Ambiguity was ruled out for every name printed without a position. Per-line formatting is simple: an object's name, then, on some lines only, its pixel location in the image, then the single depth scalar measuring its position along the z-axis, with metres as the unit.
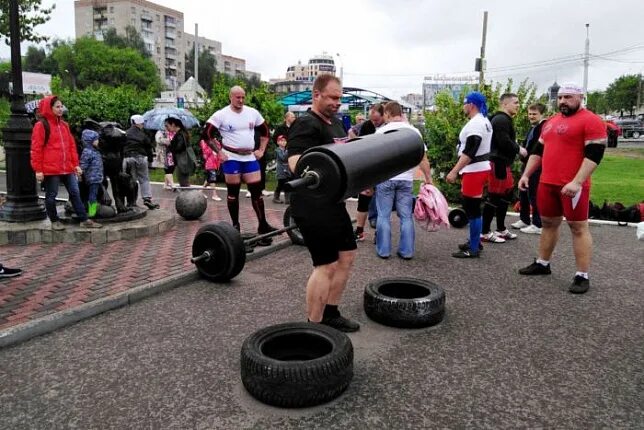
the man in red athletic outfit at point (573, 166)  4.76
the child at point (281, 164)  11.00
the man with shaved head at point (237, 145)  6.65
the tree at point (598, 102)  84.04
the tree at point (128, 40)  84.62
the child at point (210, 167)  12.29
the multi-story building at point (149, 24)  100.12
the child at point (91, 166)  7.37
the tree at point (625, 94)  73.56
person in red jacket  6.57
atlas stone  8.60
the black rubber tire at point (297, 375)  2.86
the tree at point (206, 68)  91.38
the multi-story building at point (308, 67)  140.44
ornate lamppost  7.39
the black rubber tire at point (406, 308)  4.07
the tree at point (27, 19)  18.89
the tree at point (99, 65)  71.56
